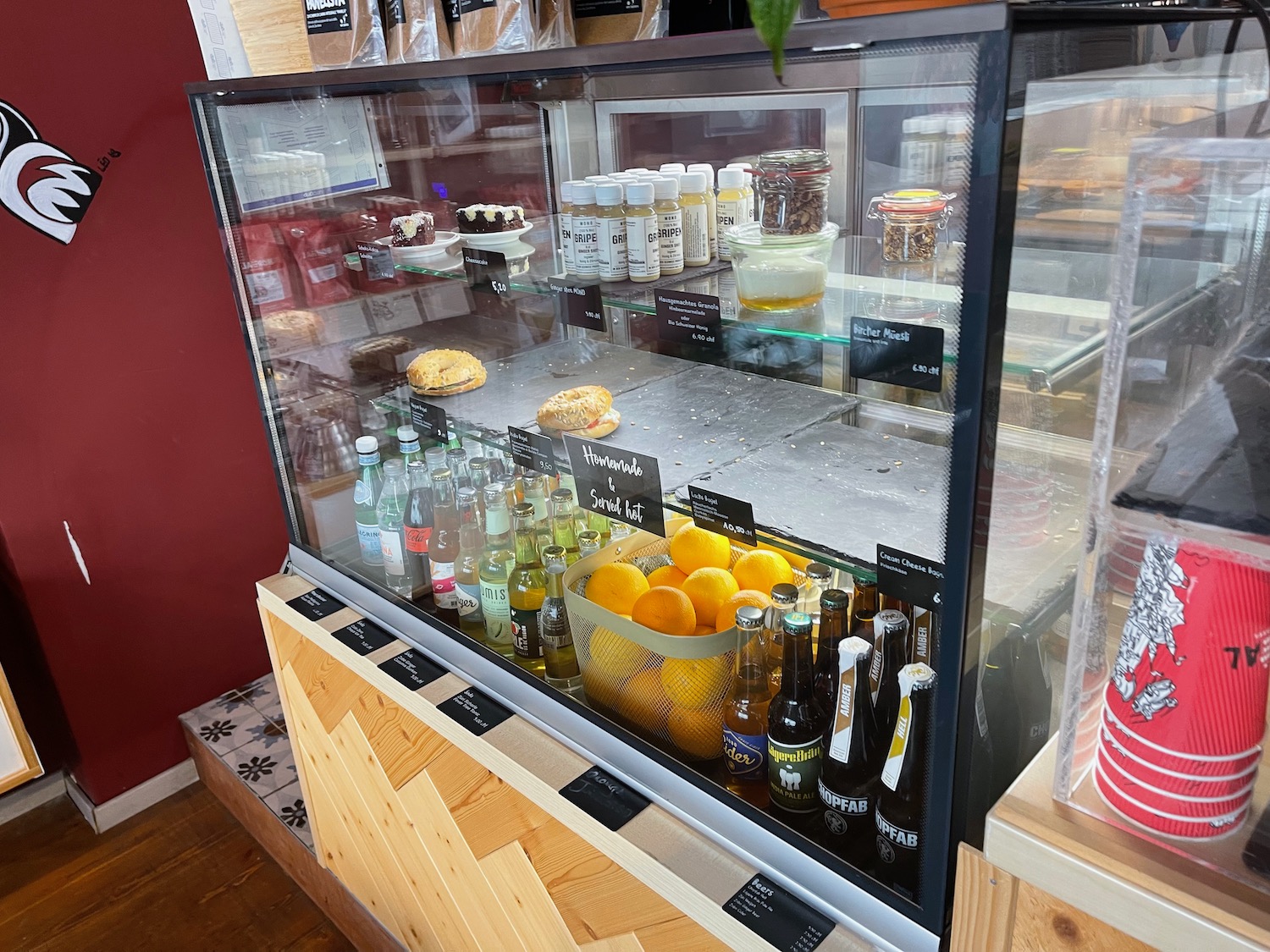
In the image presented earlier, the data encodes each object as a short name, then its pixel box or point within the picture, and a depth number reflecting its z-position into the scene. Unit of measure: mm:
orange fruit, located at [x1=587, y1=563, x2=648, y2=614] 1263
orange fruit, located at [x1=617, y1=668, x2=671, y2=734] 1237
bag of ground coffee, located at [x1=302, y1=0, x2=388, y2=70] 1420
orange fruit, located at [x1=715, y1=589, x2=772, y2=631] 1193
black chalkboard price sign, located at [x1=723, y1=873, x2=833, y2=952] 999
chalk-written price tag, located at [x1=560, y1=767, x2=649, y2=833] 1191
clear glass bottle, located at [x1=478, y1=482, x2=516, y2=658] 1514
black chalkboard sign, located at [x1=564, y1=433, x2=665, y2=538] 1218
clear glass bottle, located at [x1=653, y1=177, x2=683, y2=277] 1274
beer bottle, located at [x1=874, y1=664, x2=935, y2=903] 955
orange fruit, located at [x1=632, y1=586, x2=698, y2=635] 1194
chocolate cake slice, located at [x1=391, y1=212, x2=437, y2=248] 1634
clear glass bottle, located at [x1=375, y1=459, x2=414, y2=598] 1707
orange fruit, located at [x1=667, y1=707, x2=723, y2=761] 1212
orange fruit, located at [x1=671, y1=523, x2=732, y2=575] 1310
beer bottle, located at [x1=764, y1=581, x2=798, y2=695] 1168
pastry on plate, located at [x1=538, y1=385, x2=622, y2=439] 1337
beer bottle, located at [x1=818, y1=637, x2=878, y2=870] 1042
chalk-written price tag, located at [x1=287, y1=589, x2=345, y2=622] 1753
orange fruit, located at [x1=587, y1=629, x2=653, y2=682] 1244
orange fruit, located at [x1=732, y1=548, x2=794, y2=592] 1278
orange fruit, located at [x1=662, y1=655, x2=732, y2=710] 1183
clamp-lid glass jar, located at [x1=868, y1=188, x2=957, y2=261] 900
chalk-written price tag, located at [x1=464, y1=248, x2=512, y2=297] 1518
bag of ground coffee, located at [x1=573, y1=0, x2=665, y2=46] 1307
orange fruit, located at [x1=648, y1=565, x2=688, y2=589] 1301
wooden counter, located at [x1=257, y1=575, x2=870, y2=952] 1138
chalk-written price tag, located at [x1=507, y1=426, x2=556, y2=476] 1367
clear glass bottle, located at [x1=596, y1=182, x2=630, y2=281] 1281
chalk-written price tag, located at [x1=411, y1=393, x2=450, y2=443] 1586
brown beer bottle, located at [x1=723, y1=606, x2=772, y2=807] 1157
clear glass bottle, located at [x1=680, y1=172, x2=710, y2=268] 1303
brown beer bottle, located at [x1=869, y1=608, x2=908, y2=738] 1035
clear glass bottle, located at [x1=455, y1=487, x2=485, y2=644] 1564
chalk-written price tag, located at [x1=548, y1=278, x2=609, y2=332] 1308
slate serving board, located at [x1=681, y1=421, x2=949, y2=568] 1022
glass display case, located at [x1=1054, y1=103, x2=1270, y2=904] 600
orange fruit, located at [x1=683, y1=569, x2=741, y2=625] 1229
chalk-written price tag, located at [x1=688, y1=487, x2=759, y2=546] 1105
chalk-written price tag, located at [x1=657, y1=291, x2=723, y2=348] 1148
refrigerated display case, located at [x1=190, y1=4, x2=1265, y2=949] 779
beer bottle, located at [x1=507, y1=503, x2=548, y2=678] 1464
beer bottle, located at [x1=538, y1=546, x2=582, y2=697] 1414
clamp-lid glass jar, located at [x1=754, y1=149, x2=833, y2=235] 1110
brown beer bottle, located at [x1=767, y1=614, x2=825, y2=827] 1087
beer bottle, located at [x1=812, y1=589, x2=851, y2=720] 1109
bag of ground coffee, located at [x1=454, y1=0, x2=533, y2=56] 1332
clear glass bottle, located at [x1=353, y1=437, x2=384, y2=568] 1757
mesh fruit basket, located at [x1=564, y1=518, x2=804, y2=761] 1171
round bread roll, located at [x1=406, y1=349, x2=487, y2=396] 1613
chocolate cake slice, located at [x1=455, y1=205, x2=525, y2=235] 1559
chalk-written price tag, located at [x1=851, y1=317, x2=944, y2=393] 836
